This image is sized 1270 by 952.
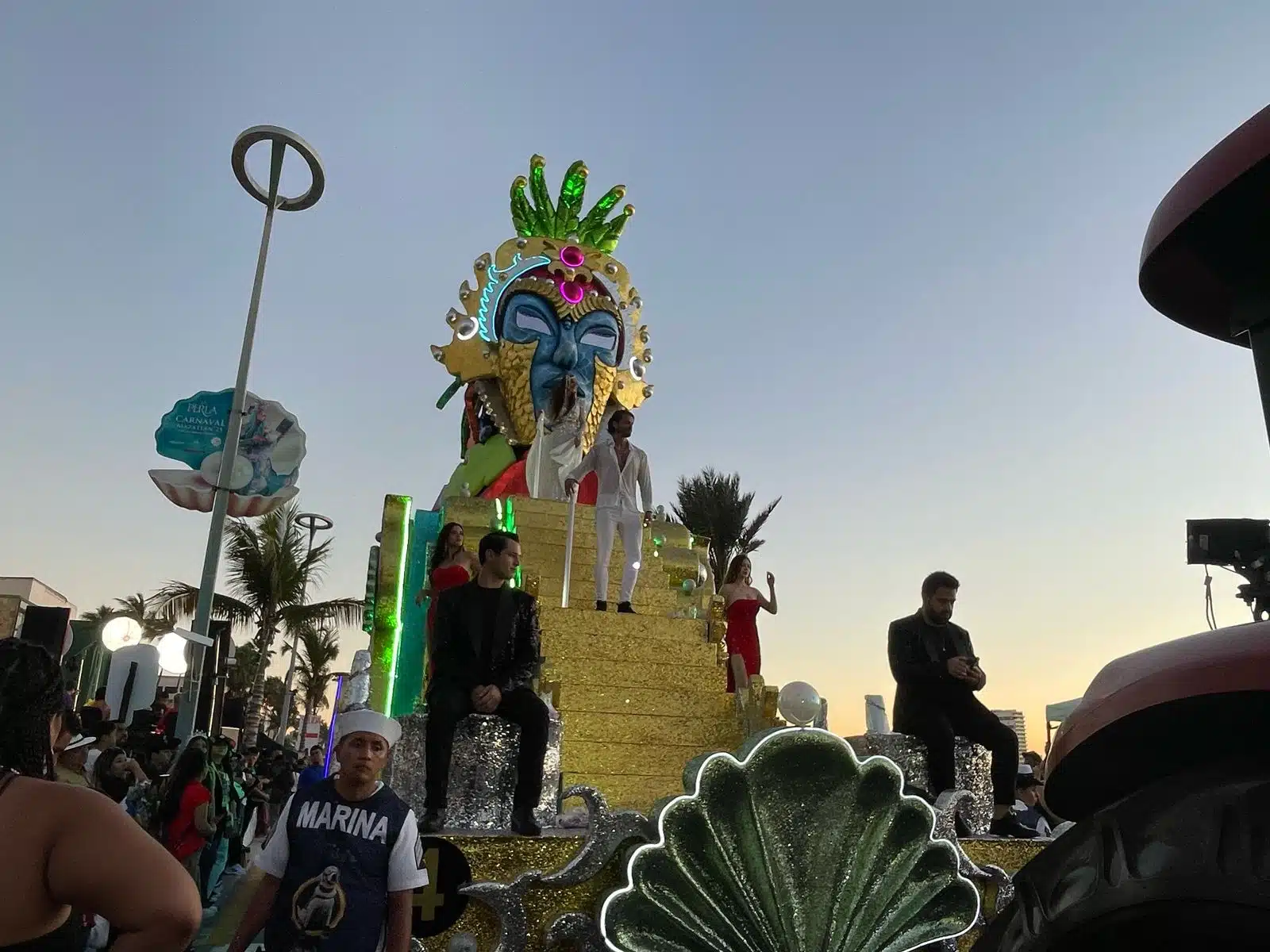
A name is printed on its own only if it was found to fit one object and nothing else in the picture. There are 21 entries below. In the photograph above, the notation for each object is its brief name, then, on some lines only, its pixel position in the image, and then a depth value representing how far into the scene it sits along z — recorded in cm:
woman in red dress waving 790
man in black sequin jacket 388
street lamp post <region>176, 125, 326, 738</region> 725
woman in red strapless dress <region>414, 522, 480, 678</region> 688
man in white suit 767
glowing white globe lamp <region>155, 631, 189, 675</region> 734
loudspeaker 318
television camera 309
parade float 344
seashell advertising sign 775
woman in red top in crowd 659
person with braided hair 152
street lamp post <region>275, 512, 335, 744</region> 1708
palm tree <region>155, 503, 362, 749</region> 2703
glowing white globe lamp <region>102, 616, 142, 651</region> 945
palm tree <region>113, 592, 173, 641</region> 2674
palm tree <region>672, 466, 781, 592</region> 3048
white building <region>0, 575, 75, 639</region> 3434
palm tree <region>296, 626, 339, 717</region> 3850
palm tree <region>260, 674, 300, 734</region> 5053
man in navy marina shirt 278
